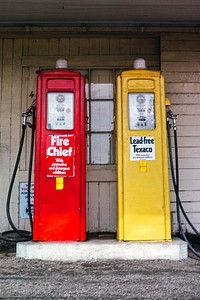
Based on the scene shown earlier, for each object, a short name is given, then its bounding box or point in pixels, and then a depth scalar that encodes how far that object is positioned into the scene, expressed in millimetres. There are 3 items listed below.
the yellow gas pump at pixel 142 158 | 3402
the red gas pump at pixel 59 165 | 3396
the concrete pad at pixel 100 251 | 3293
